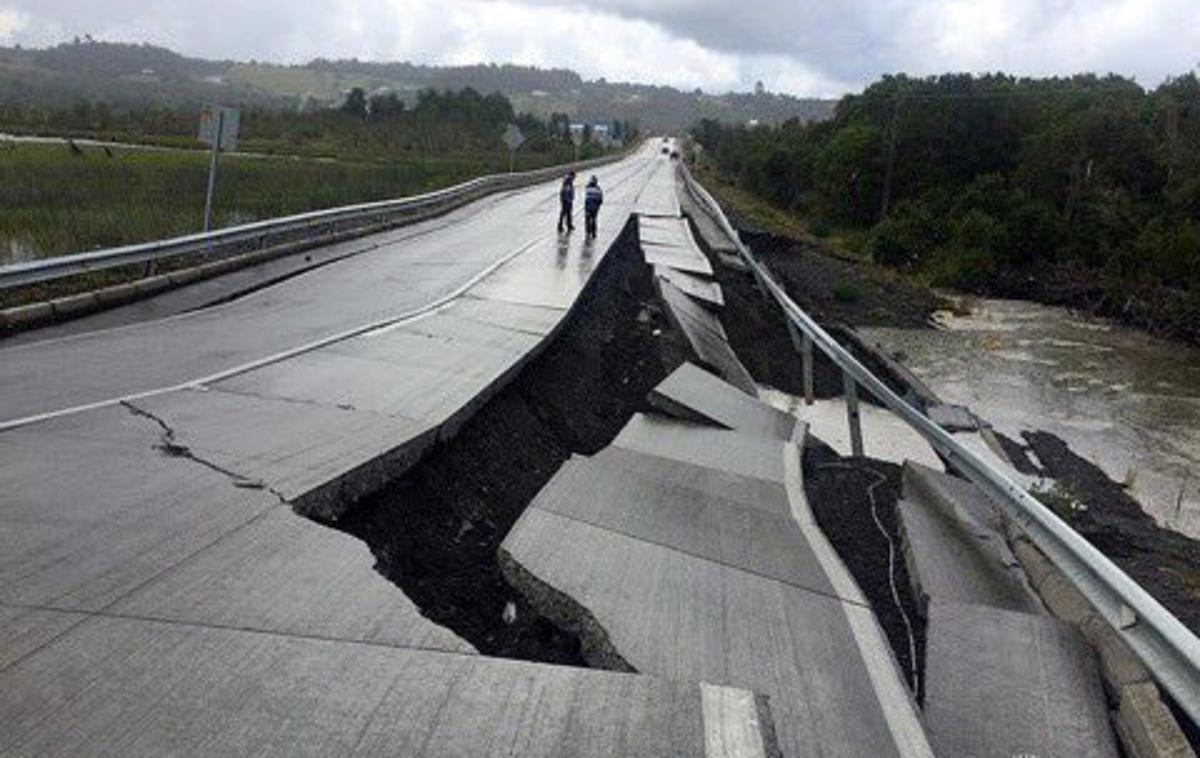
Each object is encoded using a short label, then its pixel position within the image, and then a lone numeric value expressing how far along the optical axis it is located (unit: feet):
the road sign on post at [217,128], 57.00
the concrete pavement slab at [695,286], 65.31
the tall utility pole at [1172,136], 149.28
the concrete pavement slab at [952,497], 27.99
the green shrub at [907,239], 152.25
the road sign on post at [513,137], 159.94
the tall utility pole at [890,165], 185.98
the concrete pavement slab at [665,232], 93.35
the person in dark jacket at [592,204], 85.46
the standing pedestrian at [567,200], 89.61
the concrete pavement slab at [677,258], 75.82
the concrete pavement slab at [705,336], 49.70
